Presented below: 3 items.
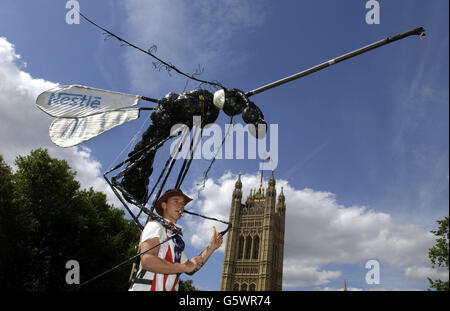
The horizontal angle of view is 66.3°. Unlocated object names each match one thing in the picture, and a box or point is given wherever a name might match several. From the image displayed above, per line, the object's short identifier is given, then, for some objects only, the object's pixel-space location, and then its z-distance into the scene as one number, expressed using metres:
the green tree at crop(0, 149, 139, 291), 14.71
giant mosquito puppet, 4.59
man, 3.36
